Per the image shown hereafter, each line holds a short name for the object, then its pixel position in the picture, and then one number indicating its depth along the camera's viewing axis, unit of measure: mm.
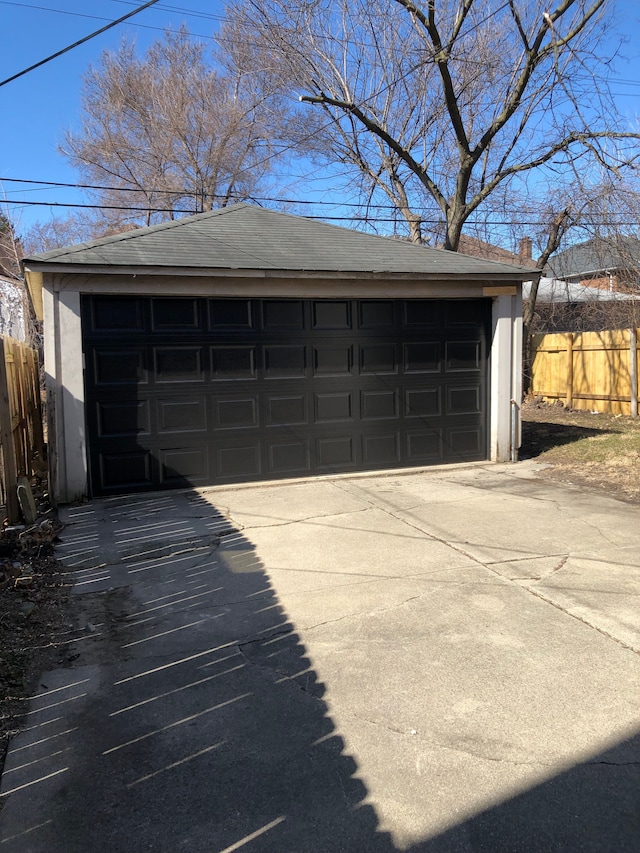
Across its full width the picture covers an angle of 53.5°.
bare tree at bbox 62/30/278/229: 21797
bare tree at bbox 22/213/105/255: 24328
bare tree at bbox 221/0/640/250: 13935
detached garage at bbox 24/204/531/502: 7742
